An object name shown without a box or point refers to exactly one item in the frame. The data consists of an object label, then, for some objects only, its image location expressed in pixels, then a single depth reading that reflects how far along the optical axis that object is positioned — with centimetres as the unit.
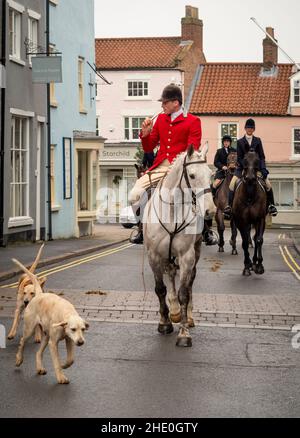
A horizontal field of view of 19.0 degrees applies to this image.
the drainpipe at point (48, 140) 2980
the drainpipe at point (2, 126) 2495
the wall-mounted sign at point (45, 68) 2608
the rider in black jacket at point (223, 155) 2379
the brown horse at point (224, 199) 2337
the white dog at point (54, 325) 787
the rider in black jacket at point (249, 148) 1797
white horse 1003
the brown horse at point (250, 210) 1764
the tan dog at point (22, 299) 988
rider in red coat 1126
